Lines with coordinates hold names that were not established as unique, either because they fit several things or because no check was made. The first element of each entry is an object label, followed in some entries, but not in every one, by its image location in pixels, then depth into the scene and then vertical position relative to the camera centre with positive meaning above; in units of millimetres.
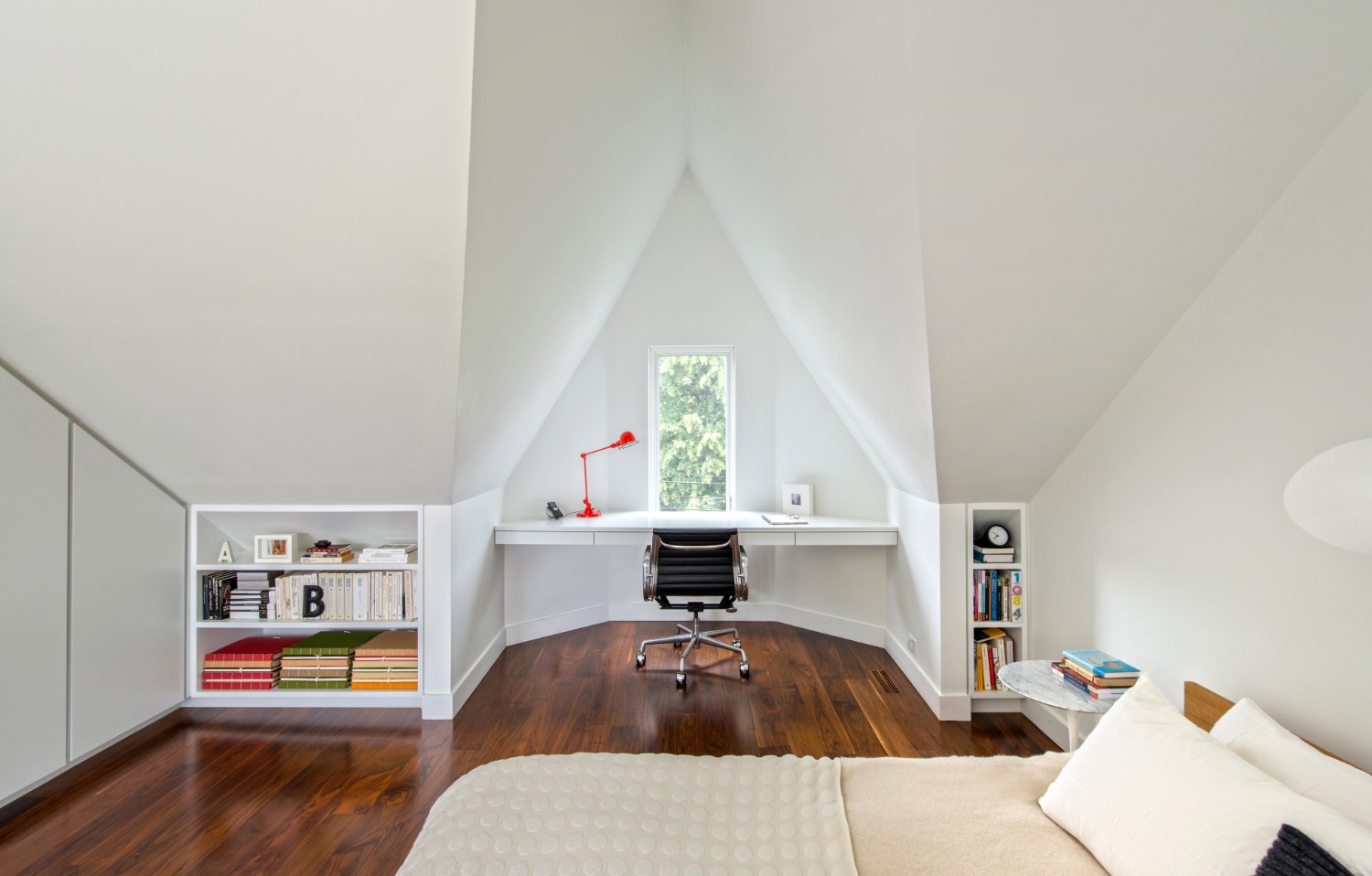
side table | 2168 -909
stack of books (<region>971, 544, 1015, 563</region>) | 3197 -571
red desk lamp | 4438 +9
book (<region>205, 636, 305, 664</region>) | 3439 -1160
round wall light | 1324 -118
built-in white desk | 3920 -561
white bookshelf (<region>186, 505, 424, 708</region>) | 3396 -588
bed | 1351 -919
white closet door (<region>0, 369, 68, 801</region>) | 2500 -578
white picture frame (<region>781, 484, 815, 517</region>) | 4465 -406
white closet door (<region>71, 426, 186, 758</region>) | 2814 -750
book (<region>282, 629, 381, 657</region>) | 3453 -1139
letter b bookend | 3488 -870
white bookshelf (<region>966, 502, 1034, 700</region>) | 3174 -635
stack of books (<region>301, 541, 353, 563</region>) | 3523 -620
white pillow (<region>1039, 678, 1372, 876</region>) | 1150 -743
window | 4781 +101
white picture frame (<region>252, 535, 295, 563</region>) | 3486 -586
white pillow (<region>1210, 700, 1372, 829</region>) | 1267 -713
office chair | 3660 -711
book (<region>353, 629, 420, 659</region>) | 3393 -1121
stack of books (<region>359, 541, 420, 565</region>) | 3455 -613
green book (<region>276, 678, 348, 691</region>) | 3434 -1328
